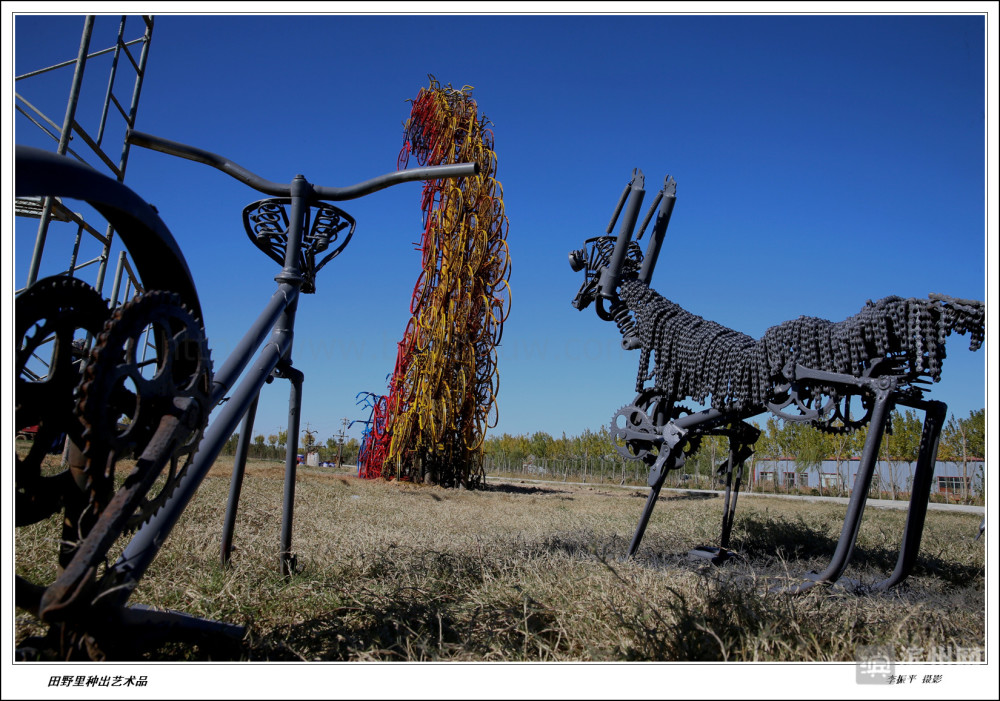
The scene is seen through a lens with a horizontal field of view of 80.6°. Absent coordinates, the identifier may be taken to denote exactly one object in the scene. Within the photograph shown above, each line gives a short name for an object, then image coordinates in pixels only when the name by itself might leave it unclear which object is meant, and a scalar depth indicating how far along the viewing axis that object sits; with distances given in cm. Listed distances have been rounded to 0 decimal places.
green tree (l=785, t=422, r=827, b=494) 2764
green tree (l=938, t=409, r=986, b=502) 2322
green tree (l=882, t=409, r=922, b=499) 2452
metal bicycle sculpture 153
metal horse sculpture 349
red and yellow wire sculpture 1394
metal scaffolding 510
